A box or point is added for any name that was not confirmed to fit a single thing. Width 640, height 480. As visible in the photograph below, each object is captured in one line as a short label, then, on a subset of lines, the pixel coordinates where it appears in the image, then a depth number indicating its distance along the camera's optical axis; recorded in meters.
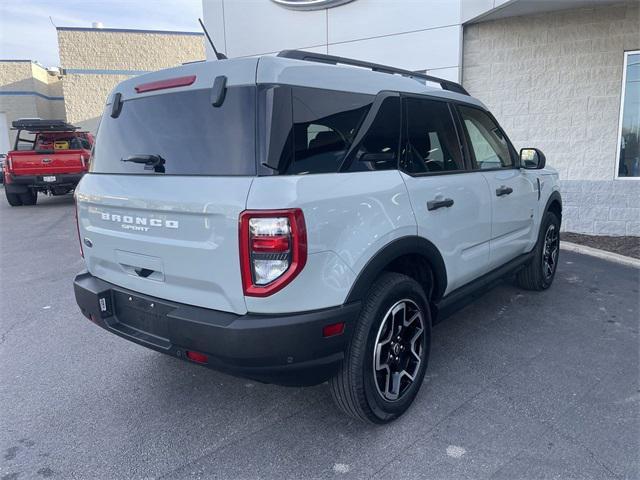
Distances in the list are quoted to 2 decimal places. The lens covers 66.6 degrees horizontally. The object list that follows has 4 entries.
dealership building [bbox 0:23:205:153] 25.19
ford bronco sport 2.26
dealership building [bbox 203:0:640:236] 7.57
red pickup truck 12.06
